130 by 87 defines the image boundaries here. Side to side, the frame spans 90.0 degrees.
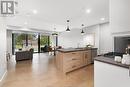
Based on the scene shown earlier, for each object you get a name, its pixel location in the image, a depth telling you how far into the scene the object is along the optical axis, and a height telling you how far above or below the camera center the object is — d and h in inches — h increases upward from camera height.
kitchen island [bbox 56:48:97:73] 105.2 -28.4
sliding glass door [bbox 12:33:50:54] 260.5 +10.4
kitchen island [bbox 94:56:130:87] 38.2 -20.4
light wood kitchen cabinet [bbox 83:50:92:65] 133.9 -30.7
